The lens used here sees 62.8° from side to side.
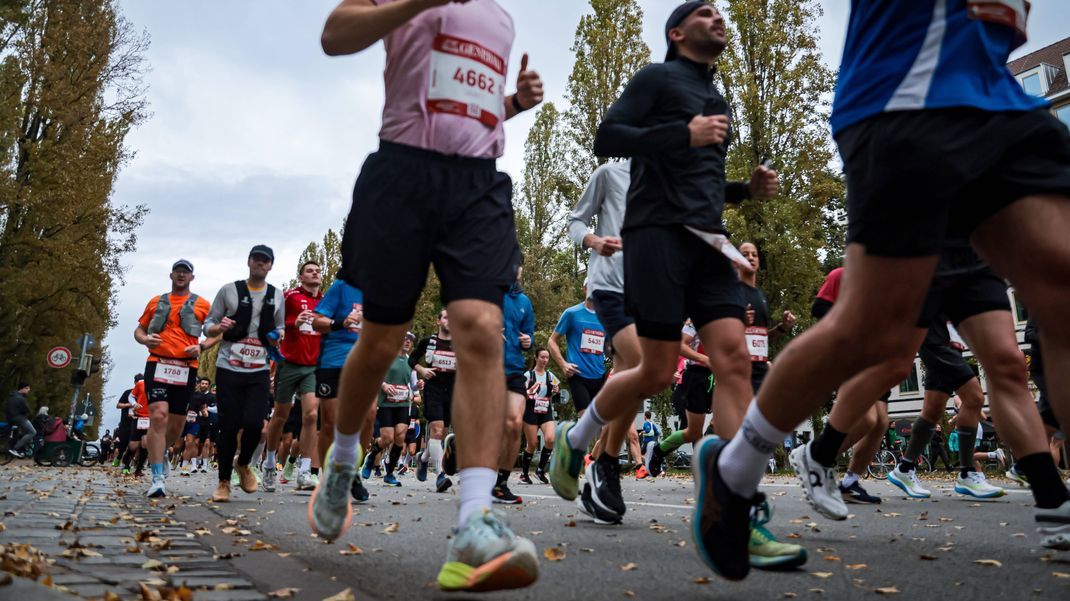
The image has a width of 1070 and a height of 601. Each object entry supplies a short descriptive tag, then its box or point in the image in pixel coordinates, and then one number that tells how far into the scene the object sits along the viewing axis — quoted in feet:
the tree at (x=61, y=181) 75.61
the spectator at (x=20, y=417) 82.89
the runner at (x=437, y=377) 35.14
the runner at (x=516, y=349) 29.04
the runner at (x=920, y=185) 7.06
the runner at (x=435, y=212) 9.20
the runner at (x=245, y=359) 25.14
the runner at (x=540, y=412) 39.91
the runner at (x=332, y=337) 25.23
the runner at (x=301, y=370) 28.78
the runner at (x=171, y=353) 26.63
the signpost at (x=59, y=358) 79.15
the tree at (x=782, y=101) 84.02
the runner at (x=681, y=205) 12.37
